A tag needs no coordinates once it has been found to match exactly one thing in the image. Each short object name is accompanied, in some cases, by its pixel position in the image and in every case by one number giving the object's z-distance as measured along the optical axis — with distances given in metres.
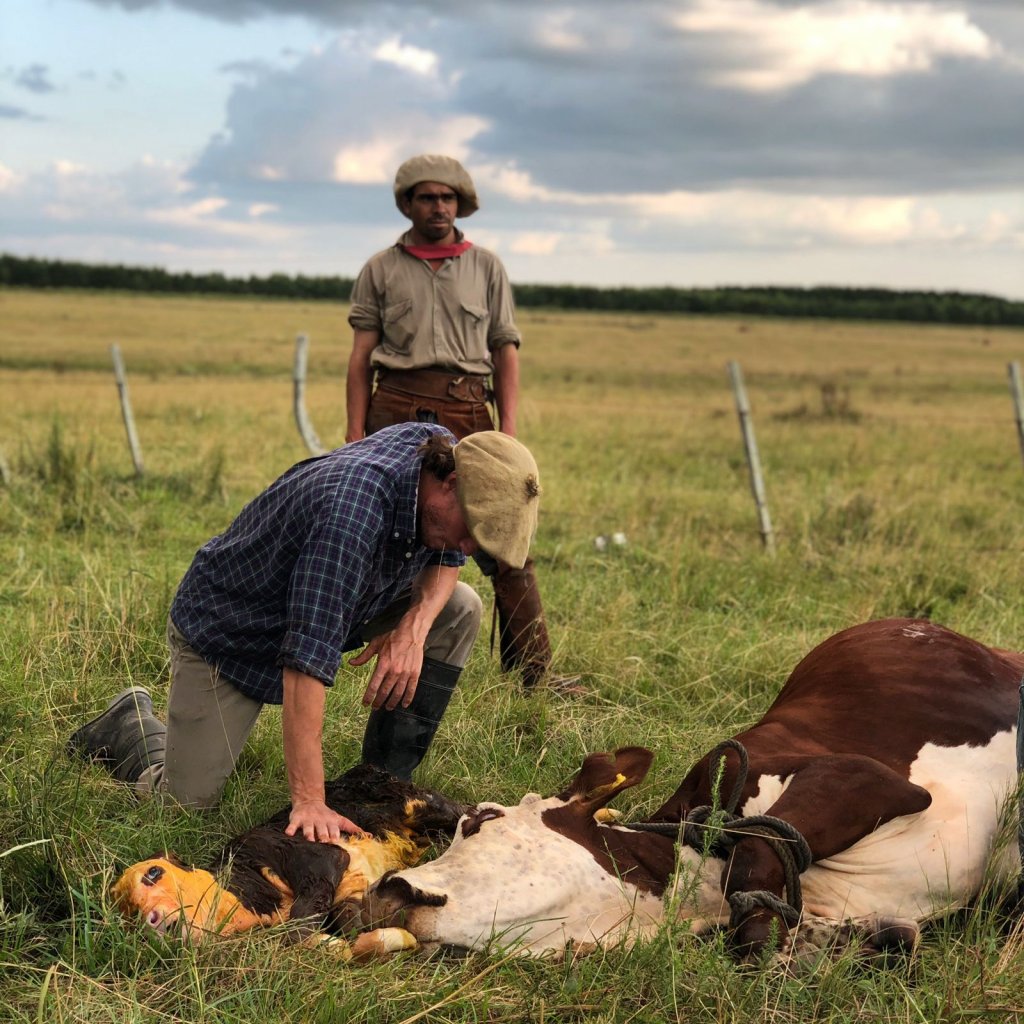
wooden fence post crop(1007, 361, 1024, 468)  10.32
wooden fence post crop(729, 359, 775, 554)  8.74
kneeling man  3.17
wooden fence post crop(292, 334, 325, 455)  9.67
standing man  5.65
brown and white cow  2.55
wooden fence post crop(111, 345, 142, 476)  10.56
